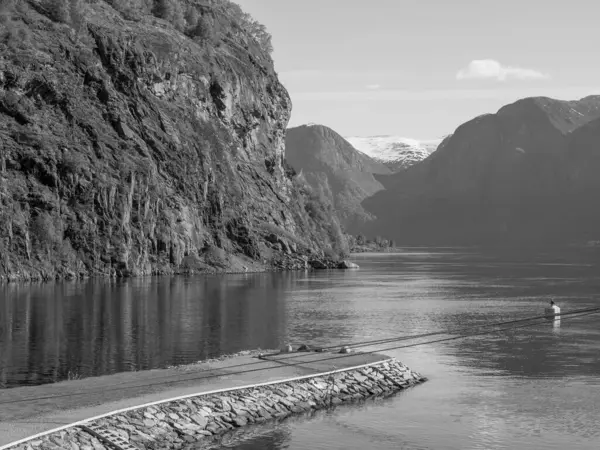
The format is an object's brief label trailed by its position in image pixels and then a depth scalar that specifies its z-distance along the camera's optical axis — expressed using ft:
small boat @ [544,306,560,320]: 321.32
